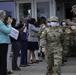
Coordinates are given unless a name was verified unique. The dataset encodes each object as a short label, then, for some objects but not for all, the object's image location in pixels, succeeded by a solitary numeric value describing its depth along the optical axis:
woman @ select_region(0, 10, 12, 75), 8.59
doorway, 17.11
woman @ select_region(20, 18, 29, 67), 12.48
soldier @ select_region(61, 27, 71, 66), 13.03
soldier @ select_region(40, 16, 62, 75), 8.77
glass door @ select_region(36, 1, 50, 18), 16.89
